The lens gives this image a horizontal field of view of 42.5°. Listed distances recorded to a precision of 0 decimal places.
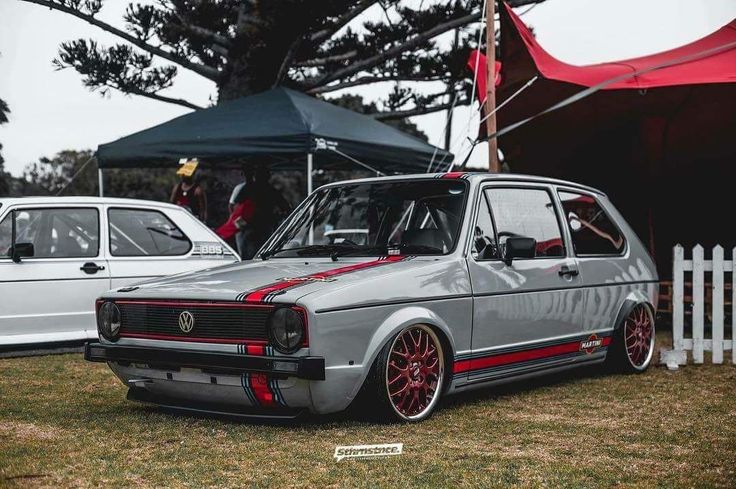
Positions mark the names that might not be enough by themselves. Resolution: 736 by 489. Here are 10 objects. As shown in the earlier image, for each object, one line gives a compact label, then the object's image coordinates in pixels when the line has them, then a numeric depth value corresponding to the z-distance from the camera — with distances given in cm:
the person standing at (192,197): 1341
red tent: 1038
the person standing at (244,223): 1246
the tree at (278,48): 1742
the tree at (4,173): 1599
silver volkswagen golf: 488
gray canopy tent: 1205
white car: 790
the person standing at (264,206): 1252
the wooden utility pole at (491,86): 973
